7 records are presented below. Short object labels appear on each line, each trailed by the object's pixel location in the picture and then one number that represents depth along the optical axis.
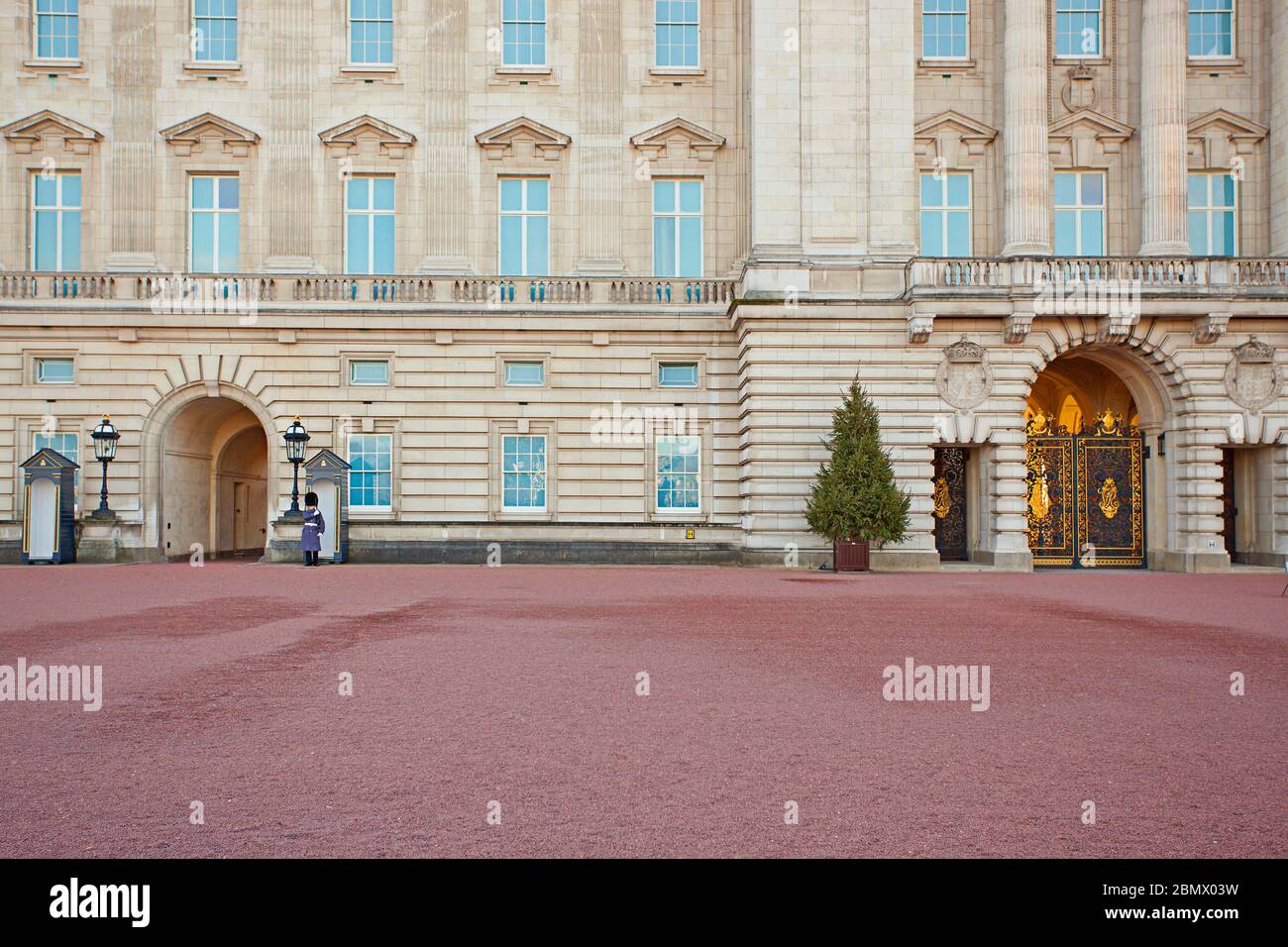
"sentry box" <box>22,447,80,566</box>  27.95
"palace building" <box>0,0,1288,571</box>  29.31
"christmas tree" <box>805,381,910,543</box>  25.36
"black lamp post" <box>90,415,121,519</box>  28.41
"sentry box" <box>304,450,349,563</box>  28.59
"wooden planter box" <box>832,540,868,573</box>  25.88
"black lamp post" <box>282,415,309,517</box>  28.41
